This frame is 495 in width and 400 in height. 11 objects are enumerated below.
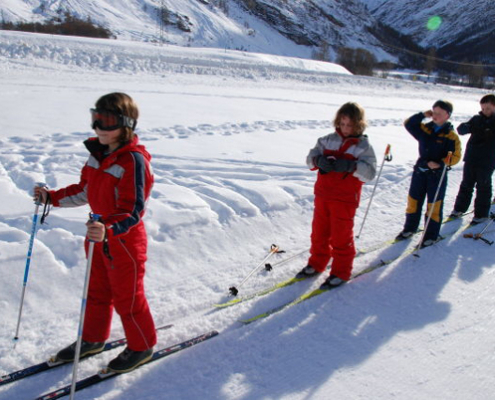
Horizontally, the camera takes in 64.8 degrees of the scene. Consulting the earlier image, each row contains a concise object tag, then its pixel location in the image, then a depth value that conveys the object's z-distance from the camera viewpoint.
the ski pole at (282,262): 3.89
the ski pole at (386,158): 4.64
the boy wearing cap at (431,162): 4.29
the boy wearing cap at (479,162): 4.96
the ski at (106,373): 2.36
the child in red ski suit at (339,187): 3.26
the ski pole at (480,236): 4.71
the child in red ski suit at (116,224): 2.19
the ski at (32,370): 2.45
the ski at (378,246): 4.37
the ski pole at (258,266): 3.49
